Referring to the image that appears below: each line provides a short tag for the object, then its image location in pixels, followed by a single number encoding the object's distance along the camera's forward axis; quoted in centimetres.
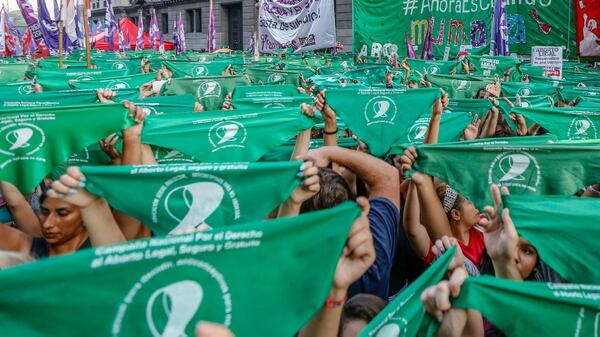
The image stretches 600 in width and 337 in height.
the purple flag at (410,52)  1881
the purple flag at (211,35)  2746
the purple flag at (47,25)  1742
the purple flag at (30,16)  1875
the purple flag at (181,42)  3117
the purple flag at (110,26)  2853
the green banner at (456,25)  2064
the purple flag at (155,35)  3128
